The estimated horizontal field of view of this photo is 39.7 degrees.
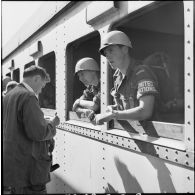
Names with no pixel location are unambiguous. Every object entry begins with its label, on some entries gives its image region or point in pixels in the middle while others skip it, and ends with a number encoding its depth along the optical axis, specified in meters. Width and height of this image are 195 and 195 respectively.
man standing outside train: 2.49
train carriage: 1.59
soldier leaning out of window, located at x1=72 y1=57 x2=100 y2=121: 2.59
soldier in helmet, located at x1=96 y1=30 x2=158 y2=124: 1.81
